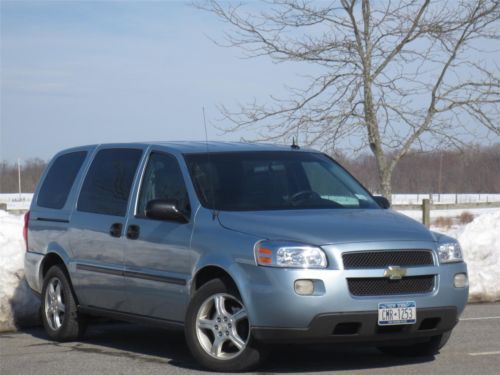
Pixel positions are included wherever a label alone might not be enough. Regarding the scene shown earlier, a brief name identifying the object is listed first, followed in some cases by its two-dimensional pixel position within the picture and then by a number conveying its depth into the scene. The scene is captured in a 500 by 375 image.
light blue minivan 7.23
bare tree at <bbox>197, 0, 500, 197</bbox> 15.75
